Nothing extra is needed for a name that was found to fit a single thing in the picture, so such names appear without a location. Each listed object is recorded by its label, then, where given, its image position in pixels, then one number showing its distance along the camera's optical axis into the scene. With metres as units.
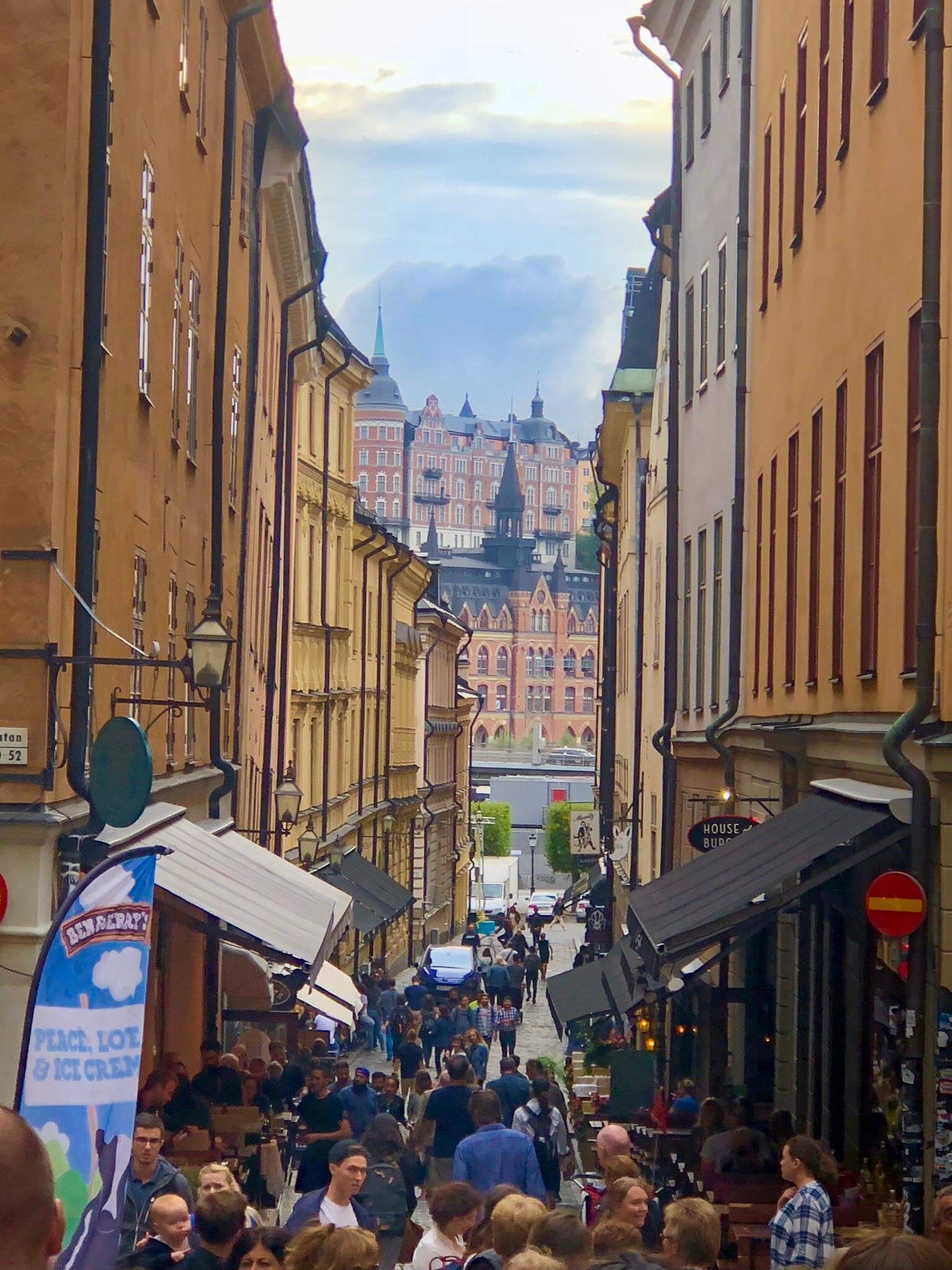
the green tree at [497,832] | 120.69
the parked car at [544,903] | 84.25
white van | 88.94
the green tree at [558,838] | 116.81
